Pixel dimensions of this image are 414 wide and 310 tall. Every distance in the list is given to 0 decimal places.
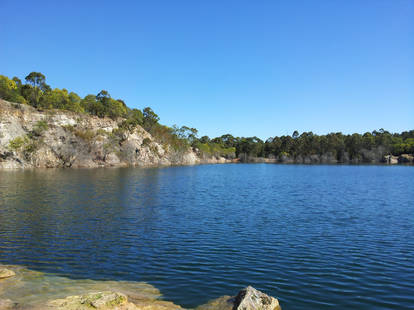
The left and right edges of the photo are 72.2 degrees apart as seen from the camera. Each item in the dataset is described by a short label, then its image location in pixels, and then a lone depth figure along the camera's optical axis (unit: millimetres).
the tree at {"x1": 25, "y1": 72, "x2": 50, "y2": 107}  125062
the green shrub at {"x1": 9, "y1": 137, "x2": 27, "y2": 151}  96312
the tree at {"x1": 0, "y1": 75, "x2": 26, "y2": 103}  114312
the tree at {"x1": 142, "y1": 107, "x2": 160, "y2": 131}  175250
